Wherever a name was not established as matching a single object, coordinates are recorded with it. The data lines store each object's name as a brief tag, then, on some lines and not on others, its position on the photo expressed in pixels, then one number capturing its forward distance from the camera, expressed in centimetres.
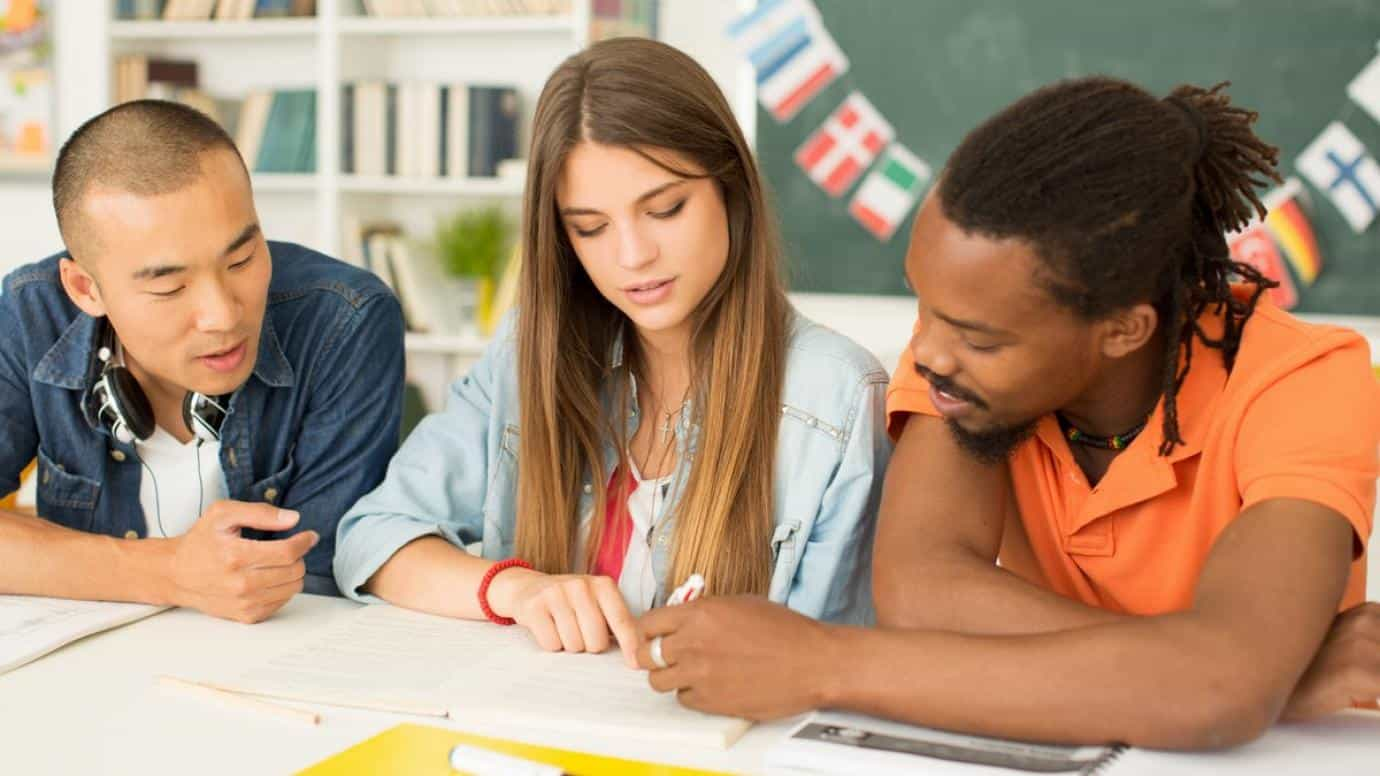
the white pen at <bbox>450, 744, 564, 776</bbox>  105
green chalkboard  348
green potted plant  415
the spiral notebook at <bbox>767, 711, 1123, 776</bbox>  106
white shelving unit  419
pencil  119
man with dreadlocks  111
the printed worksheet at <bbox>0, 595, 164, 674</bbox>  137
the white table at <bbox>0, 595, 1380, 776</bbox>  110
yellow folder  108
